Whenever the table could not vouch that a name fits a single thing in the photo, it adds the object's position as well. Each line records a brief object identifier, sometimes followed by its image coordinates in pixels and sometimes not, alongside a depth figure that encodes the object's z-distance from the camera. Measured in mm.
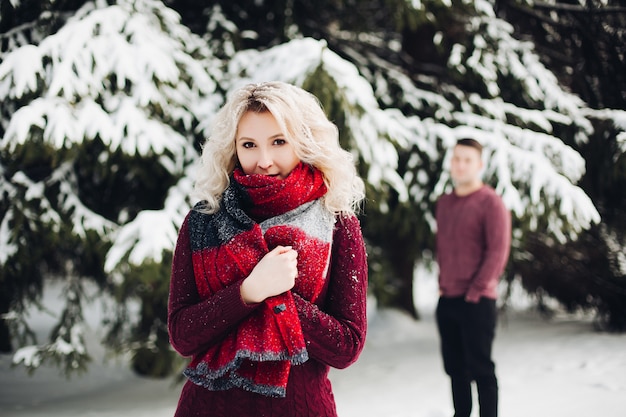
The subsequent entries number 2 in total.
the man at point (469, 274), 3605
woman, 1385
